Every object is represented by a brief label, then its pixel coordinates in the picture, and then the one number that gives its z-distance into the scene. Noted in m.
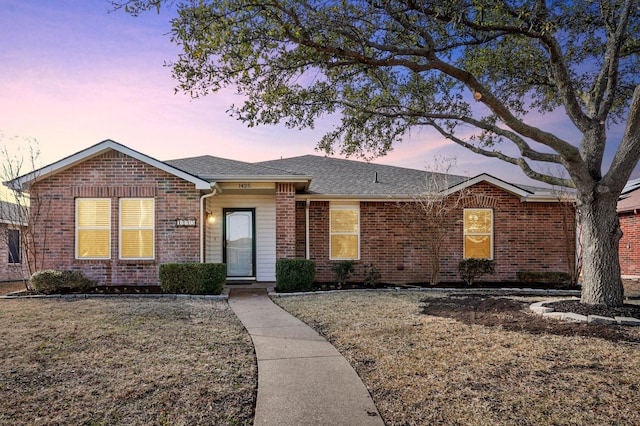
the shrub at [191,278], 9.86
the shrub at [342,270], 11.67
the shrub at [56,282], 9.77
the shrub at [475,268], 11.93
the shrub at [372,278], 11.80
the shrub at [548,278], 11.98
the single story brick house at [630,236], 16.63
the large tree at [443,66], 6.29
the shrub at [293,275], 10.62
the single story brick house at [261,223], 10.96
